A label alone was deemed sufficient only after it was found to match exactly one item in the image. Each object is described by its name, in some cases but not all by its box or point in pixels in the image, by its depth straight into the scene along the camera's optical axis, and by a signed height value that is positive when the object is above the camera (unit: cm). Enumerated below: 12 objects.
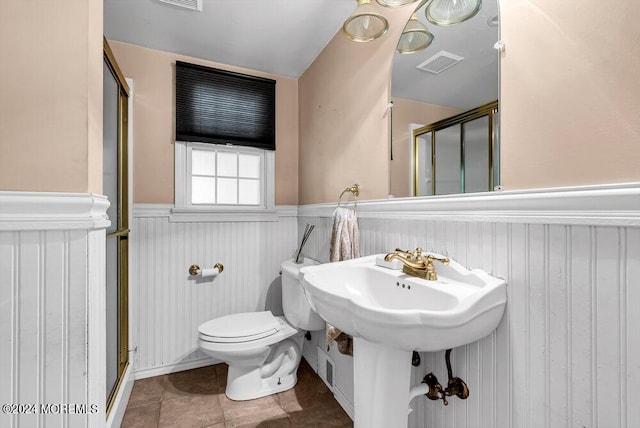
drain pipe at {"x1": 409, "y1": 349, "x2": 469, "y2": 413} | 101 -61
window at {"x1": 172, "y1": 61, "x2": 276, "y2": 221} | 215 +52
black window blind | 214 +80
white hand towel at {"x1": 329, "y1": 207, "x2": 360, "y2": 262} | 152 -12
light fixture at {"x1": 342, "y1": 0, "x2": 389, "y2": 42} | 133 +82
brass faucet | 100 -17
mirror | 96 +49
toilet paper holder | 211 -39
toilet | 167 -73
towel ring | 166 +13
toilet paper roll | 212 -41
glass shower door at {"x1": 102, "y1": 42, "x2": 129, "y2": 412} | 142 -3
